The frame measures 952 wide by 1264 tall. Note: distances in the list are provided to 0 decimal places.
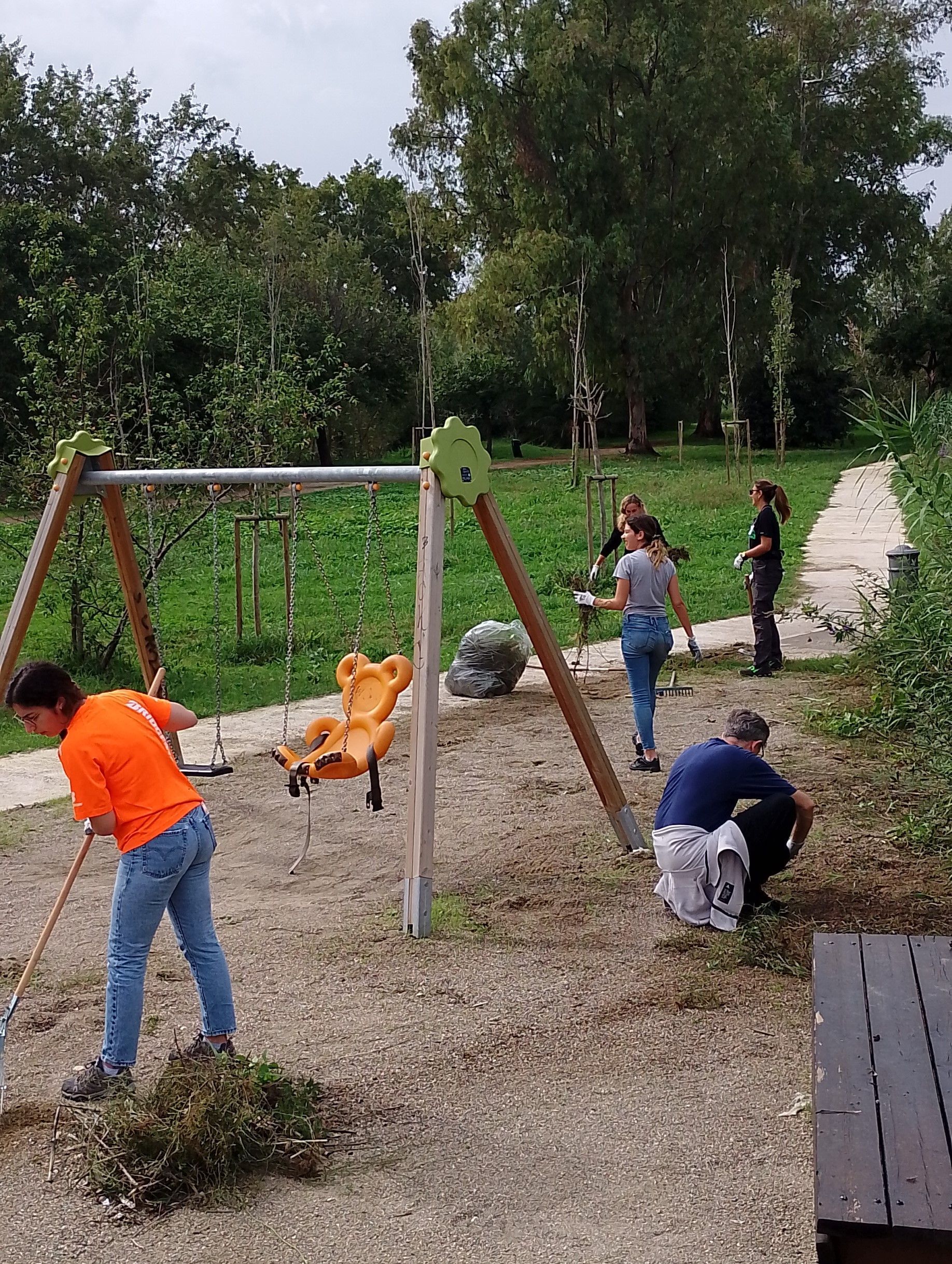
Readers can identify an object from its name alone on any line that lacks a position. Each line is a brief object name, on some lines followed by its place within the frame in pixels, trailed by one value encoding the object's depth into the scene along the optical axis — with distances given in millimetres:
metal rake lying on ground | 9207
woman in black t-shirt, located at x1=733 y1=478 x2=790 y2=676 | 10141
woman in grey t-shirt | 7625
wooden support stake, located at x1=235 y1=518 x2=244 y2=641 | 12171
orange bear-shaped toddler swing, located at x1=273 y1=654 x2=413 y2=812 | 5711
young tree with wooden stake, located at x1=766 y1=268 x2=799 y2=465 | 29453
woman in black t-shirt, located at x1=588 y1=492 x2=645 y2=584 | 8242
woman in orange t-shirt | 3830
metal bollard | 9117
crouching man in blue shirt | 5270
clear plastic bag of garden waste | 10320
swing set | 5449
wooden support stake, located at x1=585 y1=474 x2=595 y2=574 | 14312
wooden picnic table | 2525
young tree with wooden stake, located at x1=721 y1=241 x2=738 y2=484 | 29406
